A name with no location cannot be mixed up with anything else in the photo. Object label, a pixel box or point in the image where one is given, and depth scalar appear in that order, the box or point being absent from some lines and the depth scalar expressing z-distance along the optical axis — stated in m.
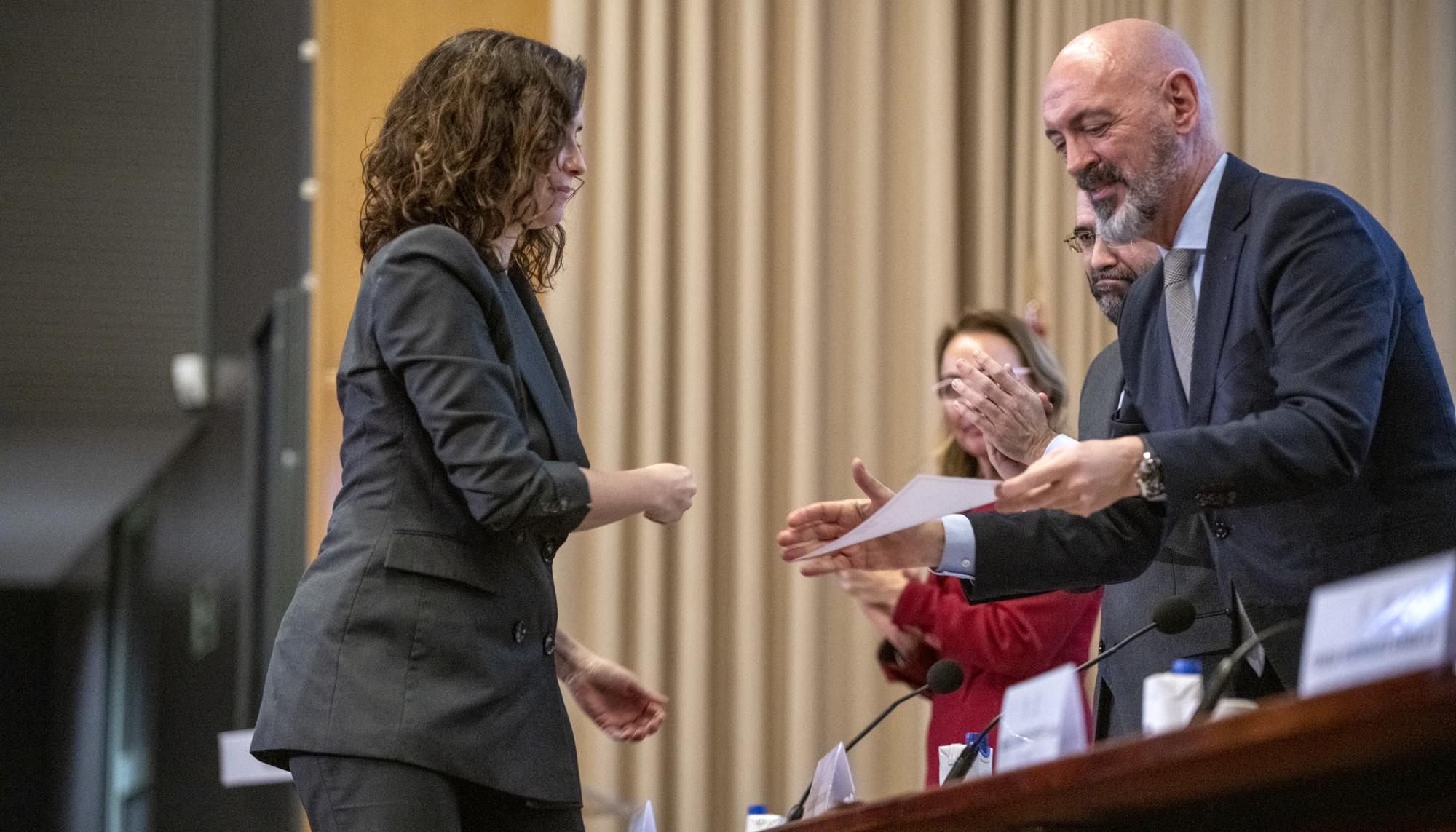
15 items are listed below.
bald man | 4.93
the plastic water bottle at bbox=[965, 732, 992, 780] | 5.24
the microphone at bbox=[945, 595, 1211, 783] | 5.00
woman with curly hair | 4.91
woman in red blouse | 5.83
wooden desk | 4.37
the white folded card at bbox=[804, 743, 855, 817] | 5.17
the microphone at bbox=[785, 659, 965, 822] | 5.36
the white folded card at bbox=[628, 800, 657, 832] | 5.19
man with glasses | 5.33
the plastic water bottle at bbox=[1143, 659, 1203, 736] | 4.68
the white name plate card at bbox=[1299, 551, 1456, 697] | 4.37
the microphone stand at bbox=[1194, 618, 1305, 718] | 4.55
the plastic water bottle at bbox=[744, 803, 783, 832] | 5.32
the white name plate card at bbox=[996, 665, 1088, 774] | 4.57
